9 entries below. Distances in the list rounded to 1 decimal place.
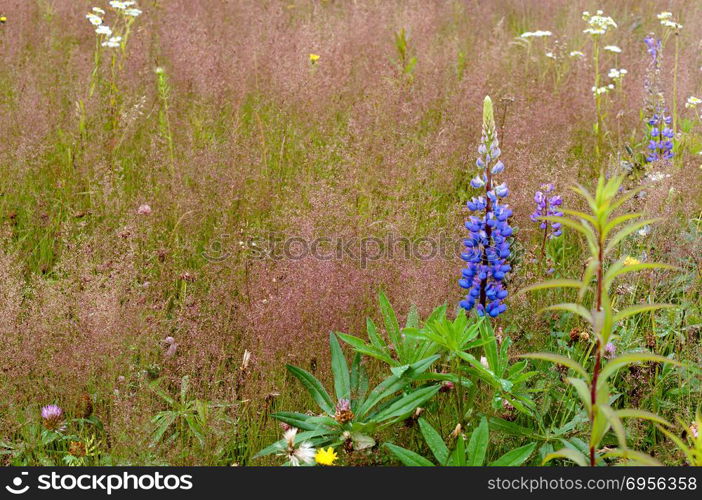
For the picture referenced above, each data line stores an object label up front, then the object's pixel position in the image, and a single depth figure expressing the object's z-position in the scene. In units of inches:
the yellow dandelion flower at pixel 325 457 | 76.4
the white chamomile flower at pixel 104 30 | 157.8
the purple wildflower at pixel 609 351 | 91.5
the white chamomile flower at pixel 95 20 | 166.6
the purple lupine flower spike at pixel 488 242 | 88.5
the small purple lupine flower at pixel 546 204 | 106.3
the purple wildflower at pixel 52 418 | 86.8
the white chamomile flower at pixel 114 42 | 156.2
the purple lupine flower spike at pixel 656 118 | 137.2
